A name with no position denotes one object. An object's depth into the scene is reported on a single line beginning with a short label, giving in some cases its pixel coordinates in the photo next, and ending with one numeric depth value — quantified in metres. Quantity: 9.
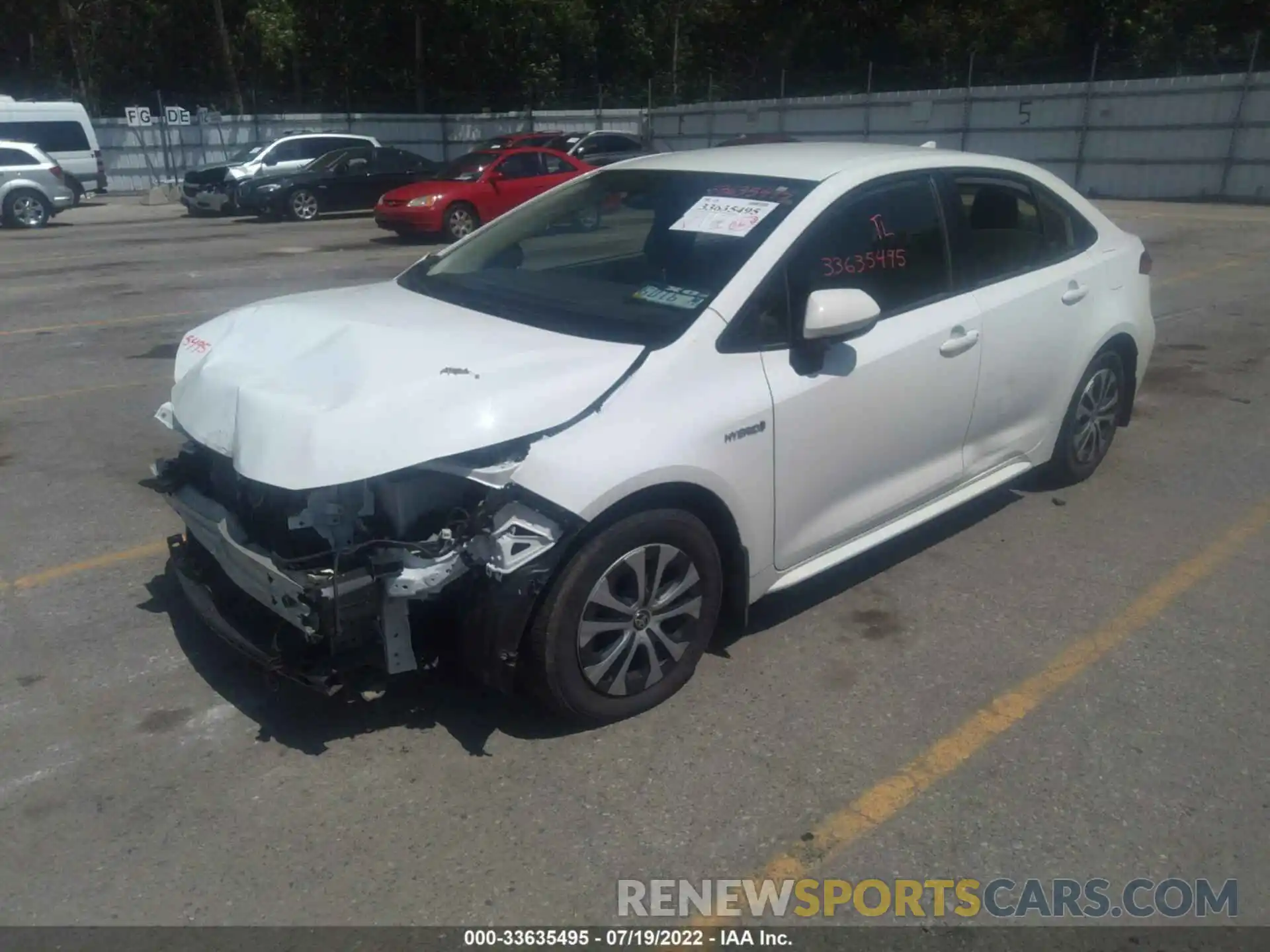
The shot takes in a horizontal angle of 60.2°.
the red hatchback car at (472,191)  17.42
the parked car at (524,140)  23.69
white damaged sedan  3.20
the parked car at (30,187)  20.84
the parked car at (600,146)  23.83
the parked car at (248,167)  22.67
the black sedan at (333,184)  21.66
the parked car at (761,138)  20.43
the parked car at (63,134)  24.00
